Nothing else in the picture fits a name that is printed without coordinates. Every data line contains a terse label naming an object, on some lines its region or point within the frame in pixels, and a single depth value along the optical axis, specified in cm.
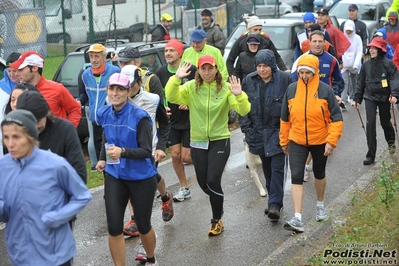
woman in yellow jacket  764
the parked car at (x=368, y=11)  2431
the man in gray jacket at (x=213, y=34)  1694
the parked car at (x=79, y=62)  1267
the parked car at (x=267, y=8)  2917
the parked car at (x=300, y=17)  2129
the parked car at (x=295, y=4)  3509
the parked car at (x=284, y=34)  1683
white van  1719
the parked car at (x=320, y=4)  3045
